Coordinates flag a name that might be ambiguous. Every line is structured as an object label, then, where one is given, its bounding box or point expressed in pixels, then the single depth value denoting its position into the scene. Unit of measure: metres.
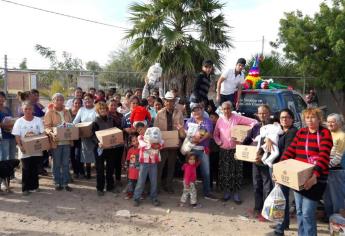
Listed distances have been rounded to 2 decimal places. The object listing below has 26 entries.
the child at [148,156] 6.29
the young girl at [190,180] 6.41
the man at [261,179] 5.59
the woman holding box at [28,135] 6.47
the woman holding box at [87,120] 7.34
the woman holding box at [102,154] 6.80
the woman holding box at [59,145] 6.93
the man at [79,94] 8.21
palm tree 11.05
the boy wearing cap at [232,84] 7.92
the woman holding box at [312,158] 4.14
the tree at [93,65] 41.46
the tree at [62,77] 13.24
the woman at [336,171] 5.08
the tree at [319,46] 15.80
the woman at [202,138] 6.46
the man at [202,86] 7.80
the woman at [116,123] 7.09
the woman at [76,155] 7.93
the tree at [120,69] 20.05
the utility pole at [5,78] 10.23
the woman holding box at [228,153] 6.45
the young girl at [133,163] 6.67
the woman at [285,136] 4.83
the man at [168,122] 6.81
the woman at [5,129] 6.92
